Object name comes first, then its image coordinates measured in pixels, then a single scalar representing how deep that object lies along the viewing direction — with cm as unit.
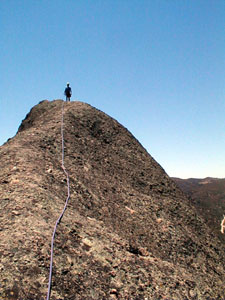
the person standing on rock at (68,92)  1859
